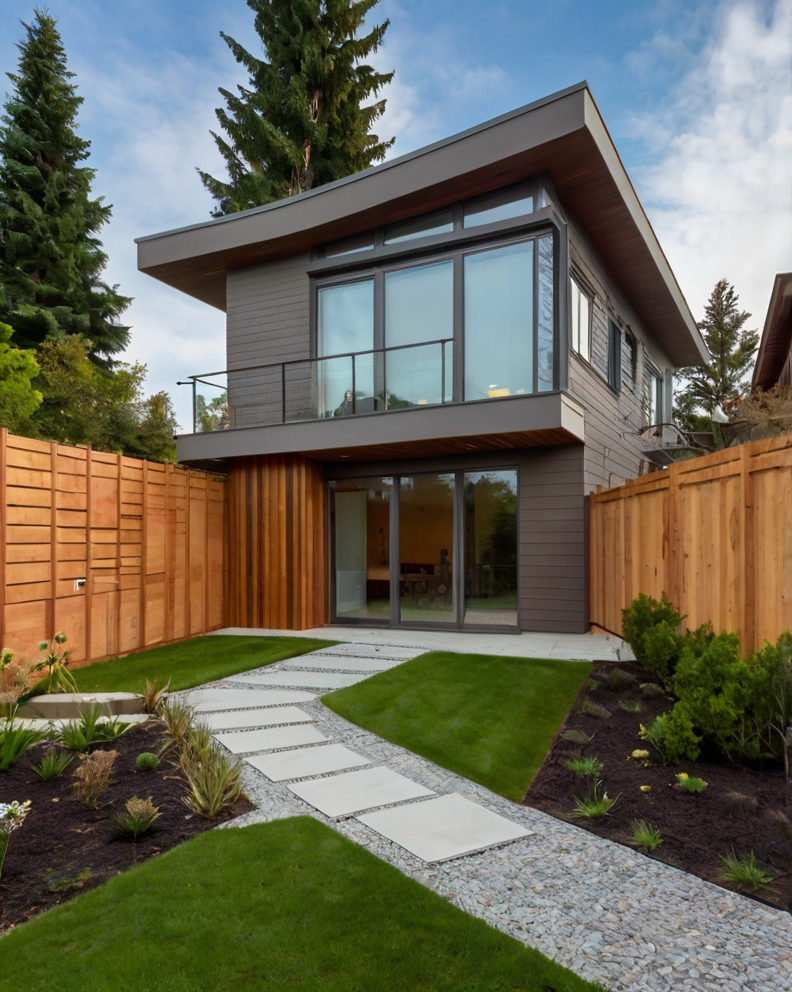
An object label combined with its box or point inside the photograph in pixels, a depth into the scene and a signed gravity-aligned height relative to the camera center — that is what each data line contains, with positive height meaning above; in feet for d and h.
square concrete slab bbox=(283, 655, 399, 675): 23.31 -5.25
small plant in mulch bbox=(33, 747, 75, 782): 12.43 -4.78
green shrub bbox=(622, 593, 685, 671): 18.66 -2.90
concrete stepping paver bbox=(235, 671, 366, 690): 20.99 -5.26
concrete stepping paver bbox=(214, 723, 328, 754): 15.03 -5.22
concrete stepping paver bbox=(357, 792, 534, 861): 10.17 -5.12
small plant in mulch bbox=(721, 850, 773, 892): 8.84 -4.85
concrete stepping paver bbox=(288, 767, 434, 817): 11.83 -5.19
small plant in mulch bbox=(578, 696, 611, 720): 16.75 -4.90
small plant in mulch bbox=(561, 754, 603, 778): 12.91 -4.93
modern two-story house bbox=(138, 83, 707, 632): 28.35 +7.11
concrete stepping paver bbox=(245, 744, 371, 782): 13.50 -5.22
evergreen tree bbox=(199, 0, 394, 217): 58.13 +39.17
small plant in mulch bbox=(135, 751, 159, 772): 12.84 -4.77
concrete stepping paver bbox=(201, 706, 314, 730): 16.69 -5.23
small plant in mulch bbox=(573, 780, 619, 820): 11.15 -5.00
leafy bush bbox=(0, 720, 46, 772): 12.84 -4.50
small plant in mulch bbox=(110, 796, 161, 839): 10.14 -4.69
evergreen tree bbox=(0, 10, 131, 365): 64.54 +32.69
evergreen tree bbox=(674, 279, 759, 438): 100.83 +26.07
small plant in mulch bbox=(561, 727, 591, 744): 14.84 -4.94
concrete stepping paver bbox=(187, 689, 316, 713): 18.49 -5.25
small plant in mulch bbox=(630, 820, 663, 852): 10.04 -4.92
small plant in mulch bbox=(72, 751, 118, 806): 11.34 -4.56
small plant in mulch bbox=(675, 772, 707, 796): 11.79 -4.77
